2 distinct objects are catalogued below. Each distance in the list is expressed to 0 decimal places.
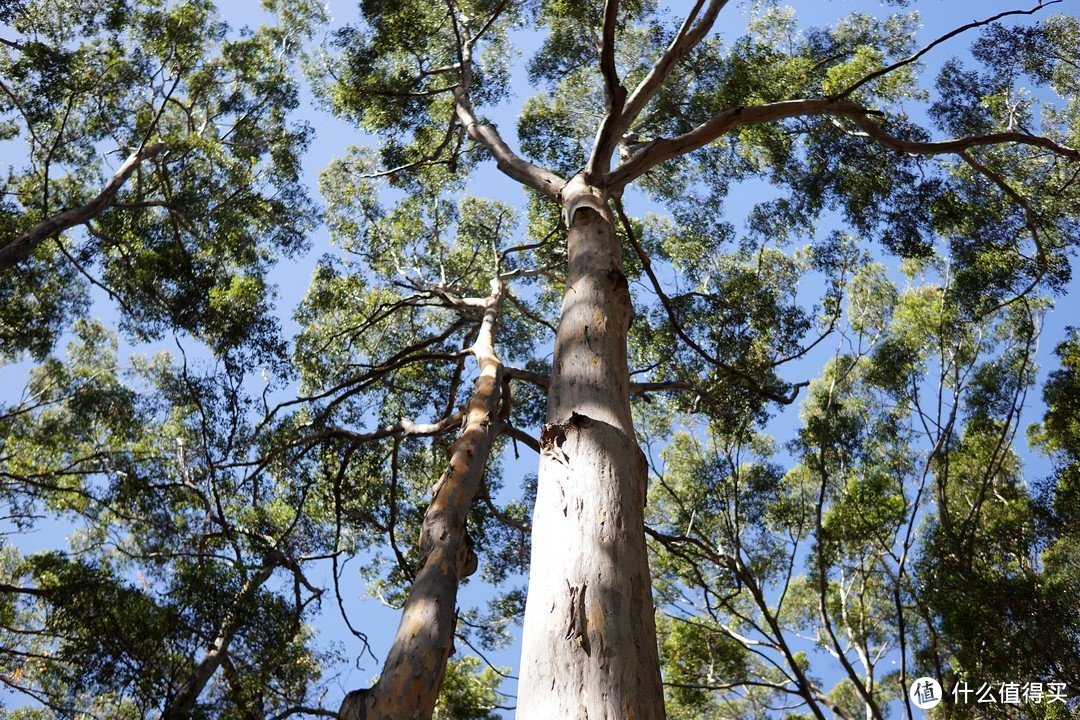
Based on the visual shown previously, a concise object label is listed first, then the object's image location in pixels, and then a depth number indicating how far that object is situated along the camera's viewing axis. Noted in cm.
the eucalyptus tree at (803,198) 866
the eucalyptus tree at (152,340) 702
